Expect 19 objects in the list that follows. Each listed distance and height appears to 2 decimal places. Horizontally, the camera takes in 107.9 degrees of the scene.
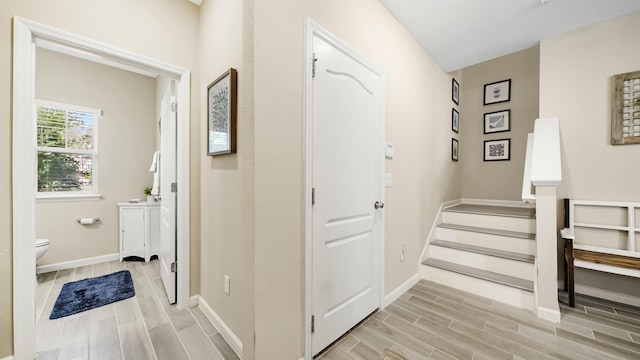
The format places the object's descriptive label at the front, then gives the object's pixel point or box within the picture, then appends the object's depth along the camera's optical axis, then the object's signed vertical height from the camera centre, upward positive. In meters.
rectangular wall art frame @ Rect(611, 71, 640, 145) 2.16 +0.67
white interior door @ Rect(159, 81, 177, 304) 2.12 -0.19
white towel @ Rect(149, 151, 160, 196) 2.97 +0.10
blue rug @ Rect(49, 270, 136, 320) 2.08 -1.15
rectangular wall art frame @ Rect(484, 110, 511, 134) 3.70 +0.94
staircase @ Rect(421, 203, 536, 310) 2.27 -0.82
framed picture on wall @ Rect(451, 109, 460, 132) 3.66 +0.96
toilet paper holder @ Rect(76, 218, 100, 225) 3.10 -0.57
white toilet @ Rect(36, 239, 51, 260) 2.32 -0.69
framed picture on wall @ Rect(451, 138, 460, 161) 3.70 +0.49
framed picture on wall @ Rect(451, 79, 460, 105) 3.64 +1.42
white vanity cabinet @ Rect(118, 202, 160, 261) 3.31 -0.73
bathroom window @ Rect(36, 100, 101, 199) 2.99 +0.38
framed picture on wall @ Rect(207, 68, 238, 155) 1.51 +0.47
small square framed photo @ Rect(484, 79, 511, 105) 3.69 +1.41
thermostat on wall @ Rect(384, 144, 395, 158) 2.16 +0.27
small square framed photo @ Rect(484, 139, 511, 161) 3.72 +0.48
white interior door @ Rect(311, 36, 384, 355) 1.54 -0.10
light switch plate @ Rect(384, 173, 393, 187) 2.17 -0.01
